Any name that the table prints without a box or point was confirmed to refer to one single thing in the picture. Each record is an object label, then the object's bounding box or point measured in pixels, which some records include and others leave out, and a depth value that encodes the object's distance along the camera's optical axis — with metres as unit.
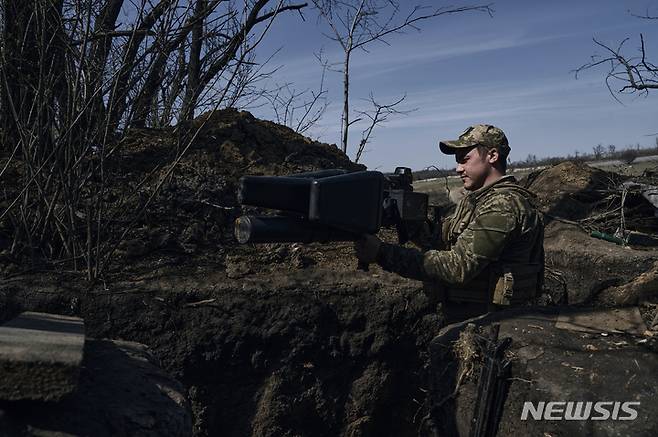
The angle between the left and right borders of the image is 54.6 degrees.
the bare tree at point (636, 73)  8.00
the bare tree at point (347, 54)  9.35
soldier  2.65
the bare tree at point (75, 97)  4.13
